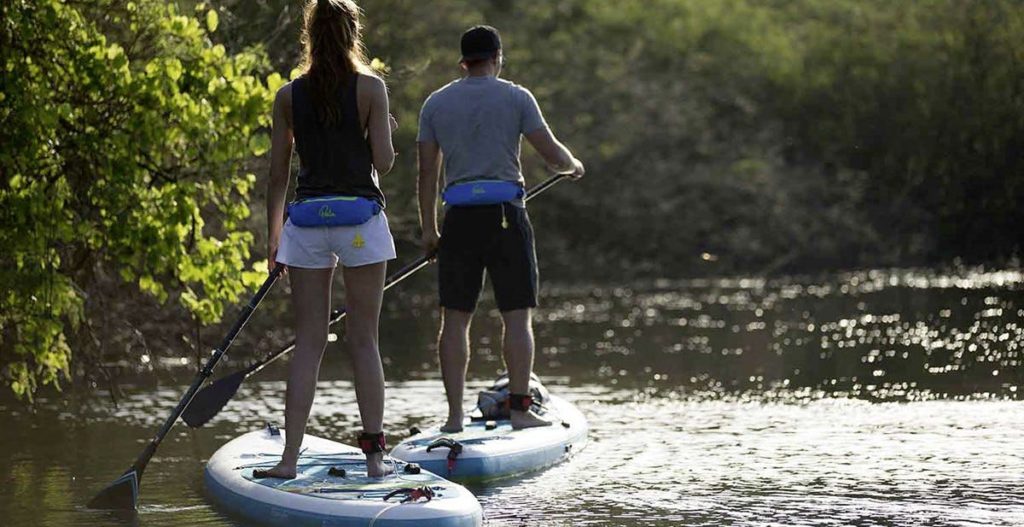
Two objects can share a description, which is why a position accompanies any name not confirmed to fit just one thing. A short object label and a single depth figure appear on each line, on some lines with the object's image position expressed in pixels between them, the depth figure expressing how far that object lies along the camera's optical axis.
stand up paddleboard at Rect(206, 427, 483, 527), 14.89
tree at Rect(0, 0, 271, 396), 19.91
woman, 15.88
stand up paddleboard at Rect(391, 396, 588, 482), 18.20
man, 19.67
